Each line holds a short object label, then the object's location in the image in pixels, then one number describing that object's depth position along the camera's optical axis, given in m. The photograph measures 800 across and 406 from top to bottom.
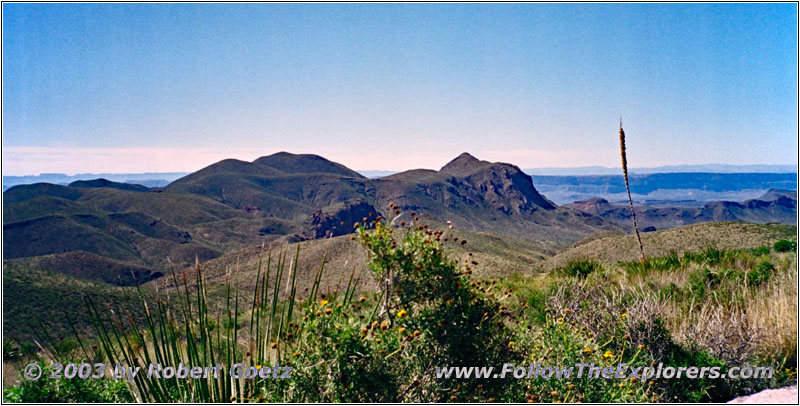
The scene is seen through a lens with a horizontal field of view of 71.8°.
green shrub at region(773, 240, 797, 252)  11.80
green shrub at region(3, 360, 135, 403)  3.20
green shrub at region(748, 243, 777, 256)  10.94
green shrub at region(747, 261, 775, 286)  6.94
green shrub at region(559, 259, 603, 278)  8.79
